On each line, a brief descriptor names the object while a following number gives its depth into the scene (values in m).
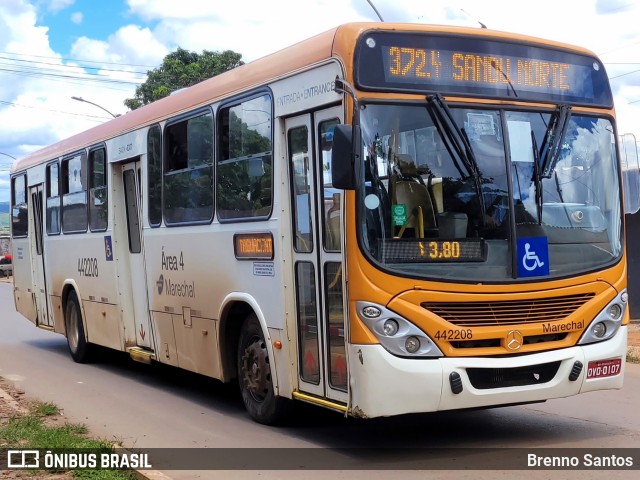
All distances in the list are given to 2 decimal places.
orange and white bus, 6.94
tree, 43.06
